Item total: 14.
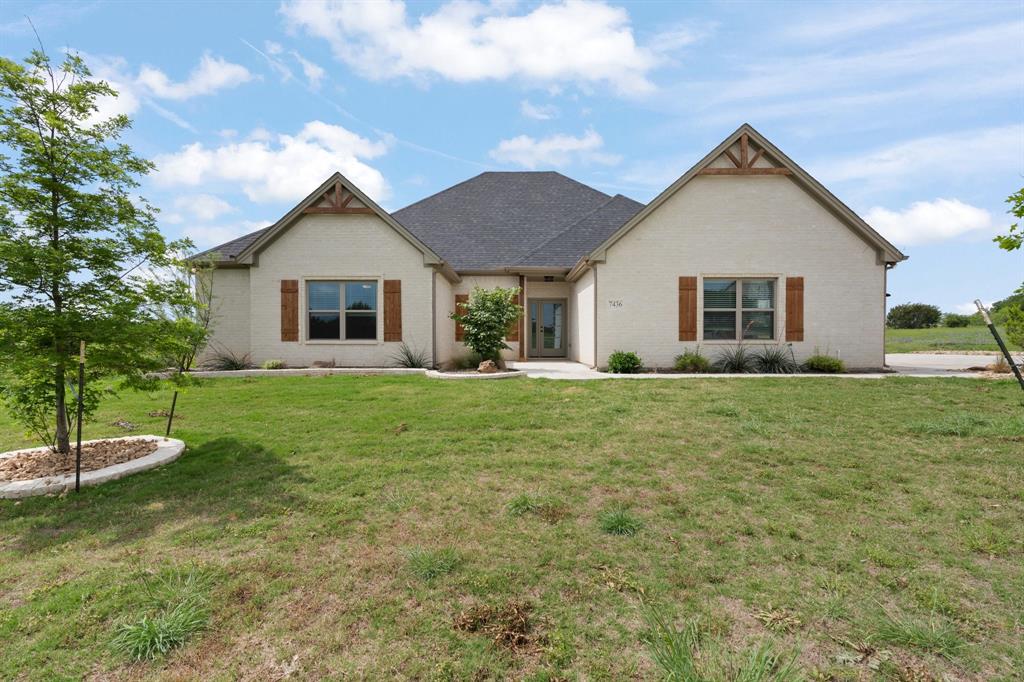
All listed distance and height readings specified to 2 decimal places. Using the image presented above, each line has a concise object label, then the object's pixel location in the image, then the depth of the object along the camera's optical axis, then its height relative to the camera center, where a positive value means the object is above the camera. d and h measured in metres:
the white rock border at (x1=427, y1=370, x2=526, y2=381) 11.02 -1.01
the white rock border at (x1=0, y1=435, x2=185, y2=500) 4.79 -1.56
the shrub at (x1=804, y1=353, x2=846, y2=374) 12.44 -0.81
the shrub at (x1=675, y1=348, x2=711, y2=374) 12.66 -0.81
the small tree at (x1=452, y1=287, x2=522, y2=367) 13.39 +0.42
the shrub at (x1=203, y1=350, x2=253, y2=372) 13.59 -0.84
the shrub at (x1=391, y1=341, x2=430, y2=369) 13.48 -0.71
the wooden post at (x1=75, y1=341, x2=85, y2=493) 4.72 -0.51
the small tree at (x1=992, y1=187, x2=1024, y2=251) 5.31 +1.16
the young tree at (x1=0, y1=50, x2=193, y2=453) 5.05 +0.84
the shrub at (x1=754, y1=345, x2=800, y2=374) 12.62 -0.74
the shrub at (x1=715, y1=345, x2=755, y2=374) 12.72 -0.74
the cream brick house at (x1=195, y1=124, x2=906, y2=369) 12.96 +1.61
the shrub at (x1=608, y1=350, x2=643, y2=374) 12.46 -0.77
